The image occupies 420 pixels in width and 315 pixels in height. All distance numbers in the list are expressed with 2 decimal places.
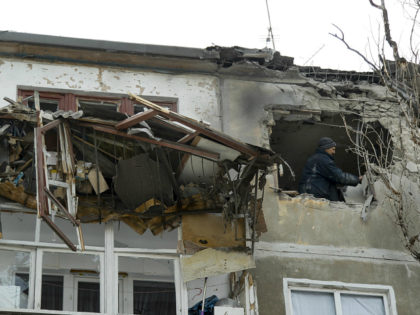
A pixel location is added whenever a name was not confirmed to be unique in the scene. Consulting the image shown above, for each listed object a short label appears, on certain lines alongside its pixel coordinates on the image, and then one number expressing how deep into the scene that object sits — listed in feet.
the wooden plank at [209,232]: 48.14
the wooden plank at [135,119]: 43.73
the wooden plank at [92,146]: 45.75
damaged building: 45.34
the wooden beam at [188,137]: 44.98
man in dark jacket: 54.03
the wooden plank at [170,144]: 44.83
